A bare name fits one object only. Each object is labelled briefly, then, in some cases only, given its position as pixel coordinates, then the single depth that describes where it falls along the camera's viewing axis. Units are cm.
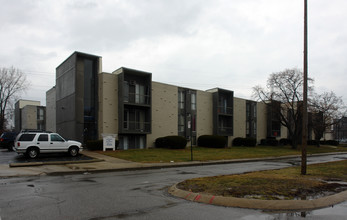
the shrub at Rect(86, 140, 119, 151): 2472
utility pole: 1209
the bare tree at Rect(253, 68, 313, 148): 3850
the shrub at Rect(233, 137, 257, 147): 3956
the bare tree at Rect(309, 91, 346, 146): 4119
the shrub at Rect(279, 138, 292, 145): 4903
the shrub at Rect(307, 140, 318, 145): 5579
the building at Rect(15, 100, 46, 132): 4453
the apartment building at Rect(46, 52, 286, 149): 2666
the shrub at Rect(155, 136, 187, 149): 2903
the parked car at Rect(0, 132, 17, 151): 2570
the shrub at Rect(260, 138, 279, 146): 4578
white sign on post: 2464
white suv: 1814
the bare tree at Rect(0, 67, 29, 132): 4255
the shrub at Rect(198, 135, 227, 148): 3359
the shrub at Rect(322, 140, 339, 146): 6266
